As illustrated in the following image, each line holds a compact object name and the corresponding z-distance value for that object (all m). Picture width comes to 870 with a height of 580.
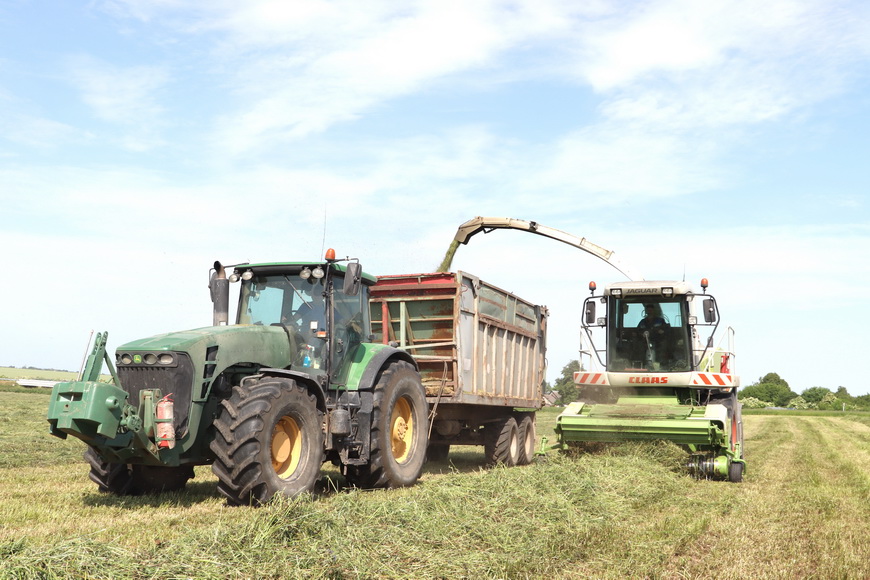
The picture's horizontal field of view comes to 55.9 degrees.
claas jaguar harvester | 10.75
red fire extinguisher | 6.66
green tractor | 6.61
